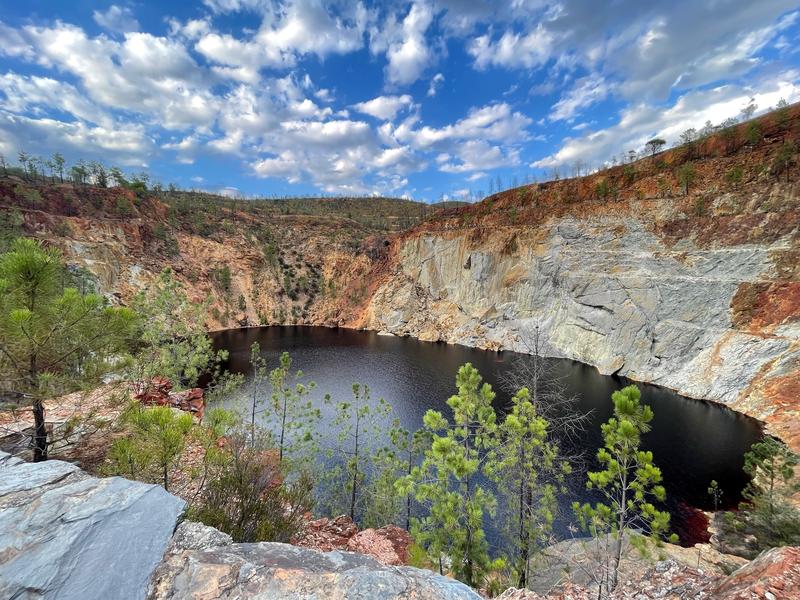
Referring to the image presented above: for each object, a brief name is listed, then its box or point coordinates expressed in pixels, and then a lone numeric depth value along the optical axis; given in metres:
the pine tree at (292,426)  14.74
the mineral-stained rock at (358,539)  9.46
